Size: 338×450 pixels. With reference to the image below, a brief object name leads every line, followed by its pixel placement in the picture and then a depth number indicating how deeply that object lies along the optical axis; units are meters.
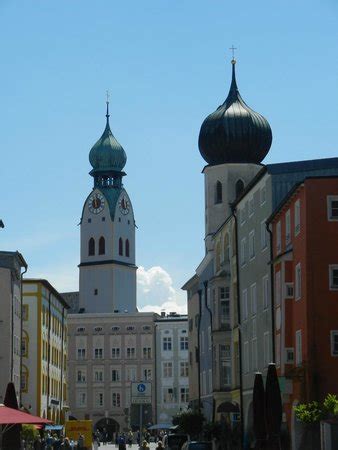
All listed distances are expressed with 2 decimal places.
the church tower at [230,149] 85.88
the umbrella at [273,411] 35.31
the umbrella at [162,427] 94.34
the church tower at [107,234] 158.75
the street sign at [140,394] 47.91
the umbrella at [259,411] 37.09
